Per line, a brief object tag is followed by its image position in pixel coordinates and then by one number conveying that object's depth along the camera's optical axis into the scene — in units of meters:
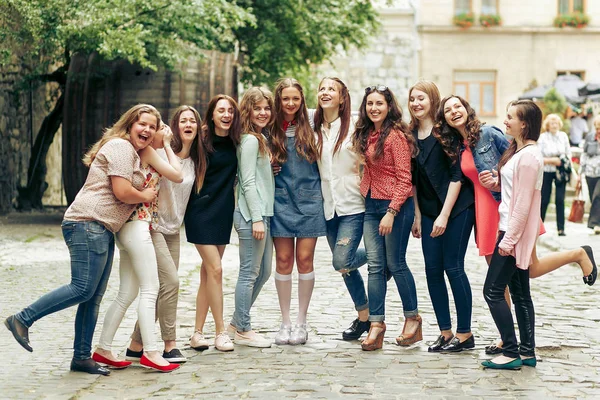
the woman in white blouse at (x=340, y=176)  6.98
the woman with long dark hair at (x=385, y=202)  6.84
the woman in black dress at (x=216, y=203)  6.81
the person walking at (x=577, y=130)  23.64
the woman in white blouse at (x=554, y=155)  14.96
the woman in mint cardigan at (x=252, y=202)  6.85
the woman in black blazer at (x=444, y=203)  6.79
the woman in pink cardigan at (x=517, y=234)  6.19
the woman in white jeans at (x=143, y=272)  6.16
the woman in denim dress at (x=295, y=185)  7.00
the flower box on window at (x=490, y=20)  34.53
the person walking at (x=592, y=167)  14.95
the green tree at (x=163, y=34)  13.62
